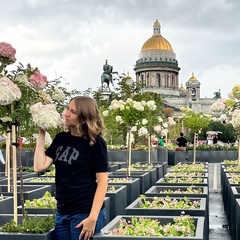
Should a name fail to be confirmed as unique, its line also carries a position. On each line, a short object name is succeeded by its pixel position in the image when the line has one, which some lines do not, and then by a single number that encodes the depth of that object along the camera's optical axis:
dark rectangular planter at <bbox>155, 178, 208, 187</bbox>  6.36
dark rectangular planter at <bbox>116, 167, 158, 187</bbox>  9.22
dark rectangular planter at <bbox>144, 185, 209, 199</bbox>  5.31
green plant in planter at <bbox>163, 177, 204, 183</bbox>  6.83
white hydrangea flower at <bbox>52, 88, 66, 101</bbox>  4.15
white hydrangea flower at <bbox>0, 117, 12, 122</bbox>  3.78
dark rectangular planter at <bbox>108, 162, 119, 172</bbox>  10.71
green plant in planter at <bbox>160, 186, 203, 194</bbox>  5.64
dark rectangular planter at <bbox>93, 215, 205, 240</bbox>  3.16
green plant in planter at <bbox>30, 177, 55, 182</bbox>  7.18
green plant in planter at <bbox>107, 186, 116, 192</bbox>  5.87
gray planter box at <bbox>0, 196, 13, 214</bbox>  4.69
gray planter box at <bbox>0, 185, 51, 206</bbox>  5.52
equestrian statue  45.96
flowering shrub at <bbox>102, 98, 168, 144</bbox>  9.03
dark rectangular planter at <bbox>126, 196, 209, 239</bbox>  4.26
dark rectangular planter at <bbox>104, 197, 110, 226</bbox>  4.97
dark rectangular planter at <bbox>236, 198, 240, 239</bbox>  4.69
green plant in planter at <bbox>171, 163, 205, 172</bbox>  8.90
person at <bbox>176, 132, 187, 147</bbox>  19.75
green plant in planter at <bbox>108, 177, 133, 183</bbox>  7.15
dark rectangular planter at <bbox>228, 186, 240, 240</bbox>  5.29
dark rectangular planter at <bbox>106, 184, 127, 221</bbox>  5.40
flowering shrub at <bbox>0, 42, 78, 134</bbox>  3.50
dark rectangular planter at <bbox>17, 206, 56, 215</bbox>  4.30
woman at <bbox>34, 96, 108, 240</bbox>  2.88
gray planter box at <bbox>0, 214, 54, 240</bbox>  3.12
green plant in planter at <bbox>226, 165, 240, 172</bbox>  8.82
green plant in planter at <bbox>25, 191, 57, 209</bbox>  4.53
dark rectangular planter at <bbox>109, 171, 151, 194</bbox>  8.04
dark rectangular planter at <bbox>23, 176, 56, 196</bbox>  6.72
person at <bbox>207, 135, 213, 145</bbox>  26.69
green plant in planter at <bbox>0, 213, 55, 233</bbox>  3.24
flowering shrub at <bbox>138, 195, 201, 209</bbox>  4.58
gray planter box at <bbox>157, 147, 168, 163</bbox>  17.96
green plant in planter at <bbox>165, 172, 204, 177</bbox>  7.70
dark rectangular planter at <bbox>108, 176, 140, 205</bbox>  6.70
